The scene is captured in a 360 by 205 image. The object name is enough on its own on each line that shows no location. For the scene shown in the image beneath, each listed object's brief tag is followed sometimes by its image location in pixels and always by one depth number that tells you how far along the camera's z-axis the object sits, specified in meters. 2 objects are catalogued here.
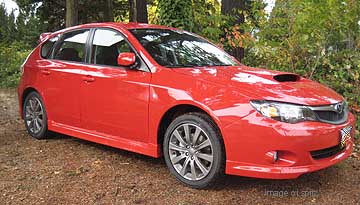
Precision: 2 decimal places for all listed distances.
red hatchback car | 3.65
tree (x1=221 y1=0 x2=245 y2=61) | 8.64
